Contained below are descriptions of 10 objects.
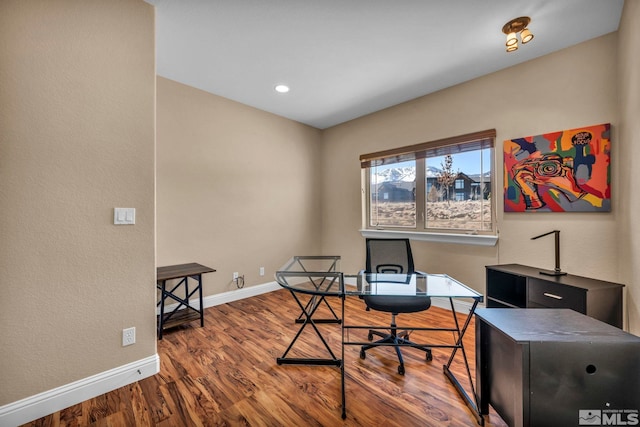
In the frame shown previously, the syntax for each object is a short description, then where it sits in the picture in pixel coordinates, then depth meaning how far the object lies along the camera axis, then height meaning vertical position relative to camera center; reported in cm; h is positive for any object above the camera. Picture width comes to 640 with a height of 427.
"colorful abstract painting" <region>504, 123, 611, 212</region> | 214 +37
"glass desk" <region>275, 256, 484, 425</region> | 168 -54
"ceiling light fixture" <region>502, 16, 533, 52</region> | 197 +143
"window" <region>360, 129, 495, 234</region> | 294 +36
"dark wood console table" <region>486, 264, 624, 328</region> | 182 -61
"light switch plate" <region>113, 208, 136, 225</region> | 176 +0
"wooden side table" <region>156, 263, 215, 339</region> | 247 -82
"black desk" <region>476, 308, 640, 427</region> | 107 -68
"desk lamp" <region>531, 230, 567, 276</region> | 221 -41
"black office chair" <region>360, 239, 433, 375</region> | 200 -56
